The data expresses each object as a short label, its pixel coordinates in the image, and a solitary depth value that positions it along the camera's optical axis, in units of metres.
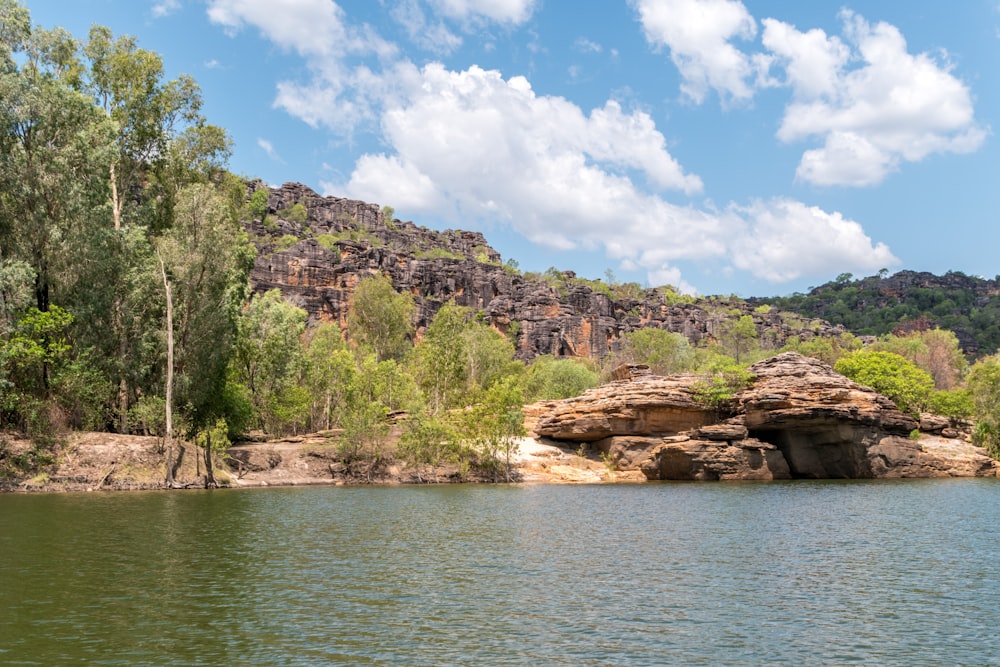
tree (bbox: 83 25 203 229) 47.69
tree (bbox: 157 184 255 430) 43.97
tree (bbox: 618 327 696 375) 99.18
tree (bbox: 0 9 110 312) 39.47
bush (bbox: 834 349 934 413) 64.00
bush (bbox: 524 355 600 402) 85.31
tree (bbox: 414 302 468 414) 64.19
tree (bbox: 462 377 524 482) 50.94
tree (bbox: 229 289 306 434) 55.38
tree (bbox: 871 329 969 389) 110.88
